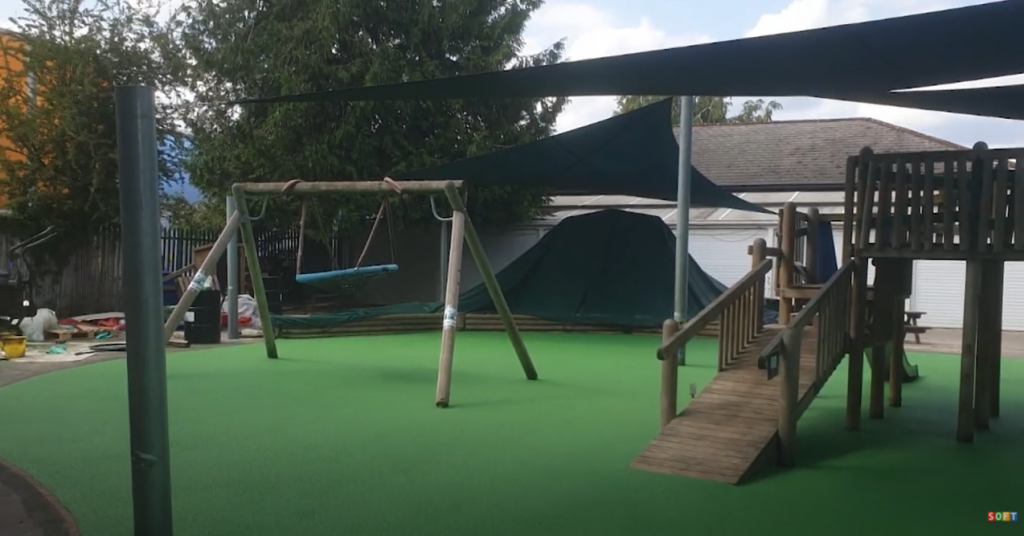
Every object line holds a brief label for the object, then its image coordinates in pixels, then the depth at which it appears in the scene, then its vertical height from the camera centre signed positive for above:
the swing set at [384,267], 6.67 -0.32
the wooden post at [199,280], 7.43 -0.48
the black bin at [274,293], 13.51 -1.08
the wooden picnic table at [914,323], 10.23 -1.21
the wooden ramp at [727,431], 4.52 -1.17
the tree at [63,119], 13.73 +1.76
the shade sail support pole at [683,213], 8.39 +0.18
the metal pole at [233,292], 10.90 -0.86
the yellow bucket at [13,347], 8.98 -1.31
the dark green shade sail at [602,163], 8.18 +0.69
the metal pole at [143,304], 2.70 -0.26
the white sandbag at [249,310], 12.34 -1.23
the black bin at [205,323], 10.48 -1.21
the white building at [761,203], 13.87 +0.51
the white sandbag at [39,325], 10.48 -1.27
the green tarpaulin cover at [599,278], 12.07 -0.73
